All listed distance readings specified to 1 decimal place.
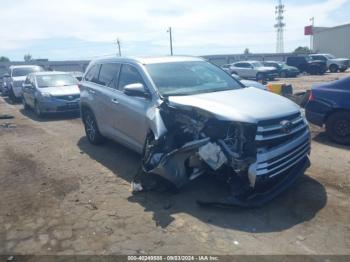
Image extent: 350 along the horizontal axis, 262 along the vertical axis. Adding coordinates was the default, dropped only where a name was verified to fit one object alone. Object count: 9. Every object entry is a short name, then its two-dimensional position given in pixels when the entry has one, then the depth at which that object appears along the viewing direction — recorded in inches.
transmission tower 3408.2
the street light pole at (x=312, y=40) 2689.5
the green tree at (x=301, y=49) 2859.3
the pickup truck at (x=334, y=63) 1379.2
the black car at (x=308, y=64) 1361.3
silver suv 175.3
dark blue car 289.7
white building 2314.2
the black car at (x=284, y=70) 1277.1
